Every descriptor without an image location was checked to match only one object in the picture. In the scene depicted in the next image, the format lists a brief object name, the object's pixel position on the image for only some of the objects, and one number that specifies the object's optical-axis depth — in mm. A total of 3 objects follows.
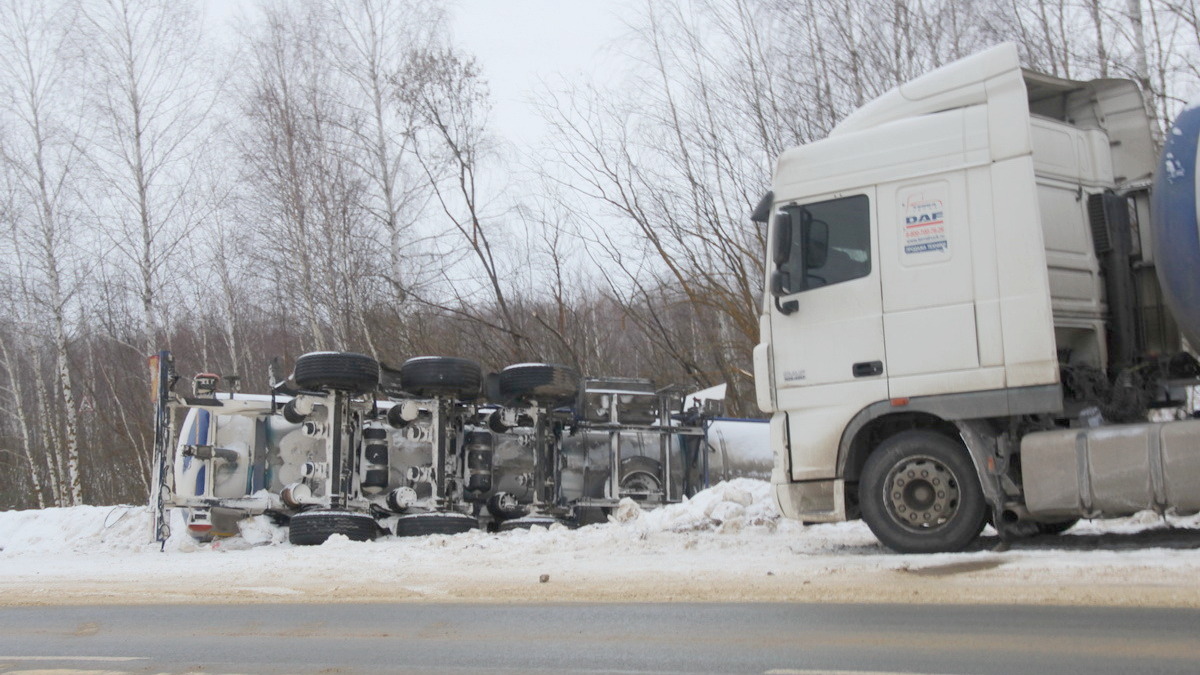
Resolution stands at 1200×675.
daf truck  7875
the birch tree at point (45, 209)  27953
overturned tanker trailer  12805
